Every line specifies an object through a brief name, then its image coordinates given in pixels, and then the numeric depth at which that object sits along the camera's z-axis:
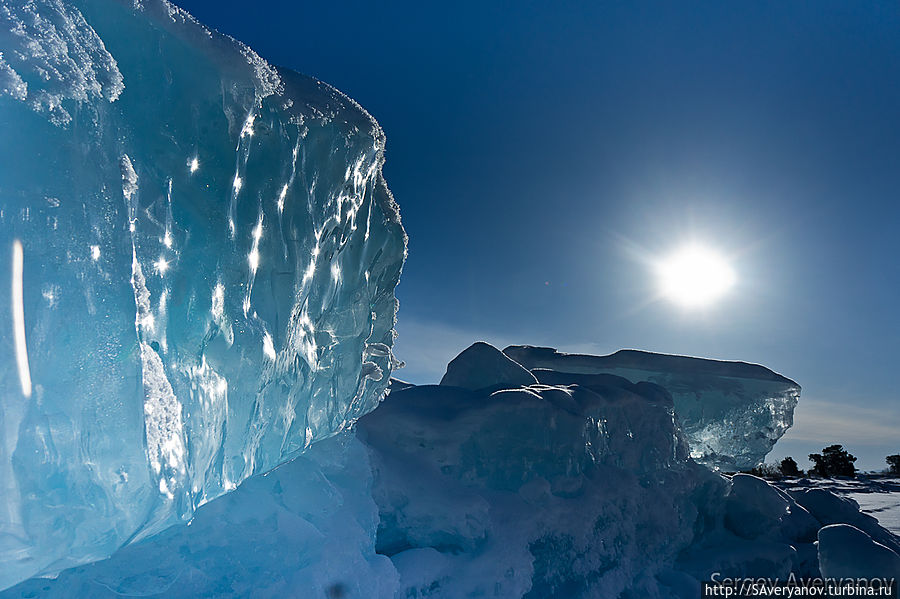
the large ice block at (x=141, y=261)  2.42
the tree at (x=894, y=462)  35.34
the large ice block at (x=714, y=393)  10.77
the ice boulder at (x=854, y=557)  5.32
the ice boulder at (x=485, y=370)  7.69
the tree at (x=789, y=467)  33.12
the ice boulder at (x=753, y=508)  8.38
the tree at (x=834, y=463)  33.41
